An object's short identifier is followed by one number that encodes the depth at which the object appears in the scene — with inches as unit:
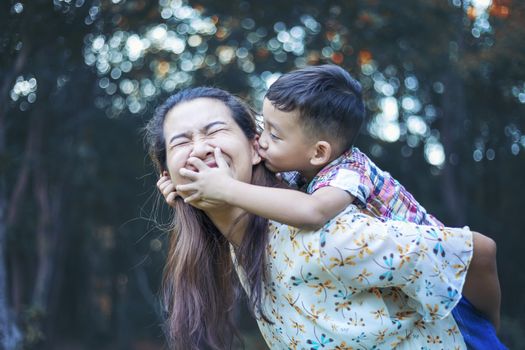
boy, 83.8
